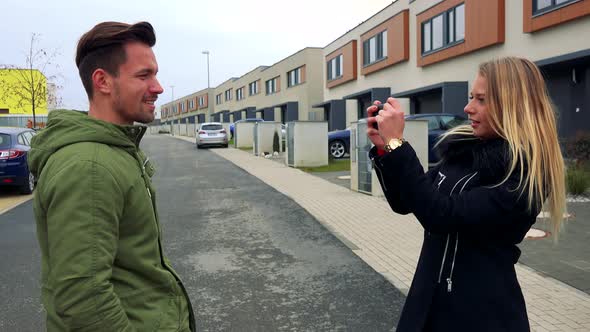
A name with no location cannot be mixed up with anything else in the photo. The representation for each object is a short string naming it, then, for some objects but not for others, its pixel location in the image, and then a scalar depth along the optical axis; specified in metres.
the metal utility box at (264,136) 25.11
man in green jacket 1.47
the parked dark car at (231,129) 46.19
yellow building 23.75
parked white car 31.64
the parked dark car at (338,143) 20.02
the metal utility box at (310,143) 17.95
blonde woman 1.83
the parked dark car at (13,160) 11.62
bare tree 23.62
